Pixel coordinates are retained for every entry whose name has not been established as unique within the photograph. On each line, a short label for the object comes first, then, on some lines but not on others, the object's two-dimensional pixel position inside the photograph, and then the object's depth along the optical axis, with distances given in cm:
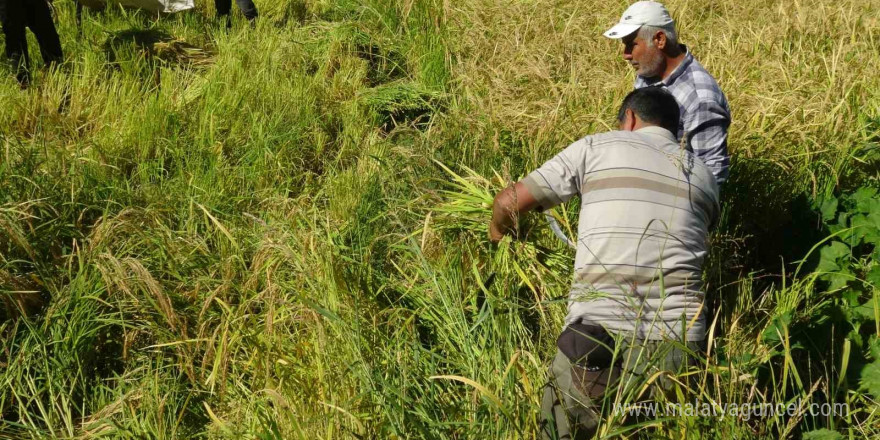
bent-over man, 198
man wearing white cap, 295
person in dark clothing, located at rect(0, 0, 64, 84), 423
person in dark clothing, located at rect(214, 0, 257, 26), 556
